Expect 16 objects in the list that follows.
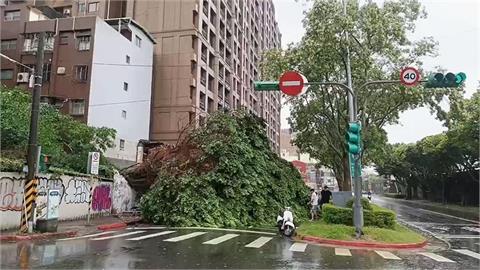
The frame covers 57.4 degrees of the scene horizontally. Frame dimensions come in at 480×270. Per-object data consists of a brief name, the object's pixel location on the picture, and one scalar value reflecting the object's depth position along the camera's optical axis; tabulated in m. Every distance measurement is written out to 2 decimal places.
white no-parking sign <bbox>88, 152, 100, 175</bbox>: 19.72
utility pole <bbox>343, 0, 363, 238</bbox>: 16.38
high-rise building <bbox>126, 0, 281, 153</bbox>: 48.53
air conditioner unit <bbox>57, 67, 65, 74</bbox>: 37.94
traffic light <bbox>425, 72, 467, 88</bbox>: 13.69
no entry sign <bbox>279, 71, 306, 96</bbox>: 15.12
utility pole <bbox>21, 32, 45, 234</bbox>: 15.83
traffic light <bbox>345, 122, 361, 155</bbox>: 16.19
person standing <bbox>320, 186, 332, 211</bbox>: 26.61
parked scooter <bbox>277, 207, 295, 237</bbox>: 17.64
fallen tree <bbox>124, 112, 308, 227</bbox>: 21.12
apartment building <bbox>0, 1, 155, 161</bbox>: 37.28
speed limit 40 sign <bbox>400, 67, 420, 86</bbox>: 14.71
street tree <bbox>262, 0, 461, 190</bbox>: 23.33
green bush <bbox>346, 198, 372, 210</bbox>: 19.70
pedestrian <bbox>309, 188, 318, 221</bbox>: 24.86
